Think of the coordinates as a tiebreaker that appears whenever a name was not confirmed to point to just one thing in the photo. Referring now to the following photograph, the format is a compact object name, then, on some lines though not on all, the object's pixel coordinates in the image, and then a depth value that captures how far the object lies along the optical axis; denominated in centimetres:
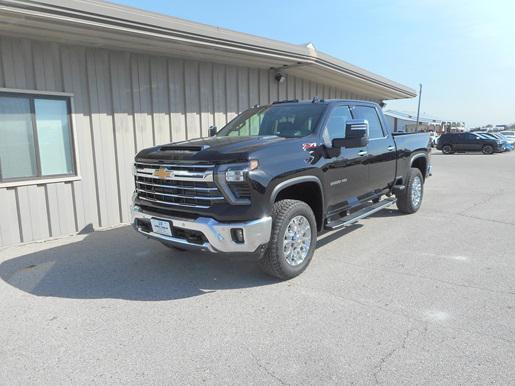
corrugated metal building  595
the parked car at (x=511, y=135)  3819
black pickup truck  398
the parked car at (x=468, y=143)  2808
